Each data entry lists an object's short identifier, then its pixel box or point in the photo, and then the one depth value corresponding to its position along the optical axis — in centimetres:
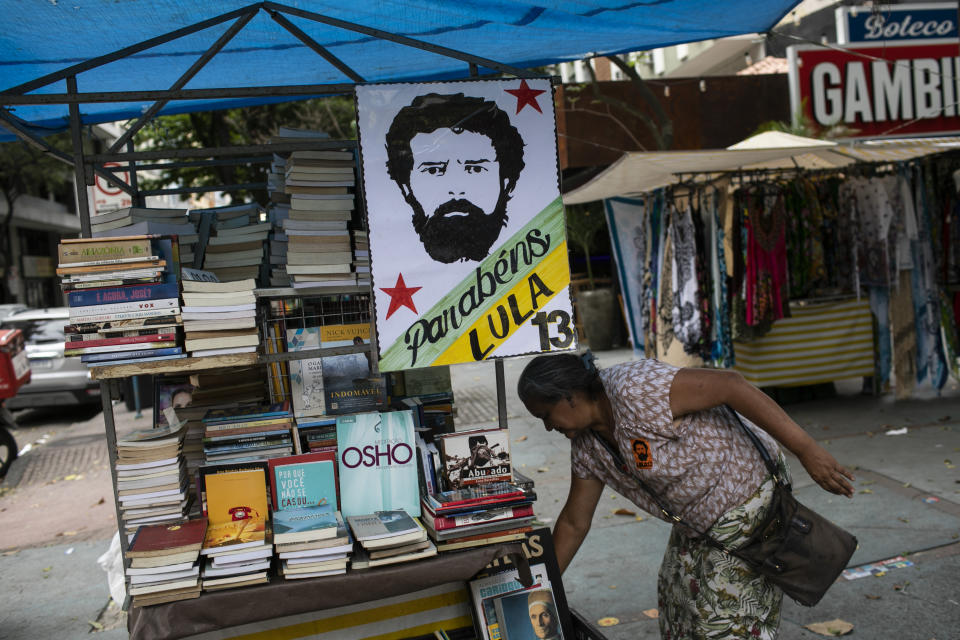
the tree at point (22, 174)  2225
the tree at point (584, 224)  1416
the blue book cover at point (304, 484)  277
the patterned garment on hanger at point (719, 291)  716
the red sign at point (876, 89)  1045
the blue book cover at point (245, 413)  289
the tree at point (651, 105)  979
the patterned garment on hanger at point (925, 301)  751
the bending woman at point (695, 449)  241
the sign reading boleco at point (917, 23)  1011
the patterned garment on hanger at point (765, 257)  711
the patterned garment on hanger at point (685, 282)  738
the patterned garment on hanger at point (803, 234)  742
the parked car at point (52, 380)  1115
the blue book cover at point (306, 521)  248
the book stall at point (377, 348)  261
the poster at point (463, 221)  277
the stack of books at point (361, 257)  304
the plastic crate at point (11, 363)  796
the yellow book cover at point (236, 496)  271
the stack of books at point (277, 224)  347
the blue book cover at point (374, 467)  283
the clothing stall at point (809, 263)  717
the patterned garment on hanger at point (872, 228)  744
